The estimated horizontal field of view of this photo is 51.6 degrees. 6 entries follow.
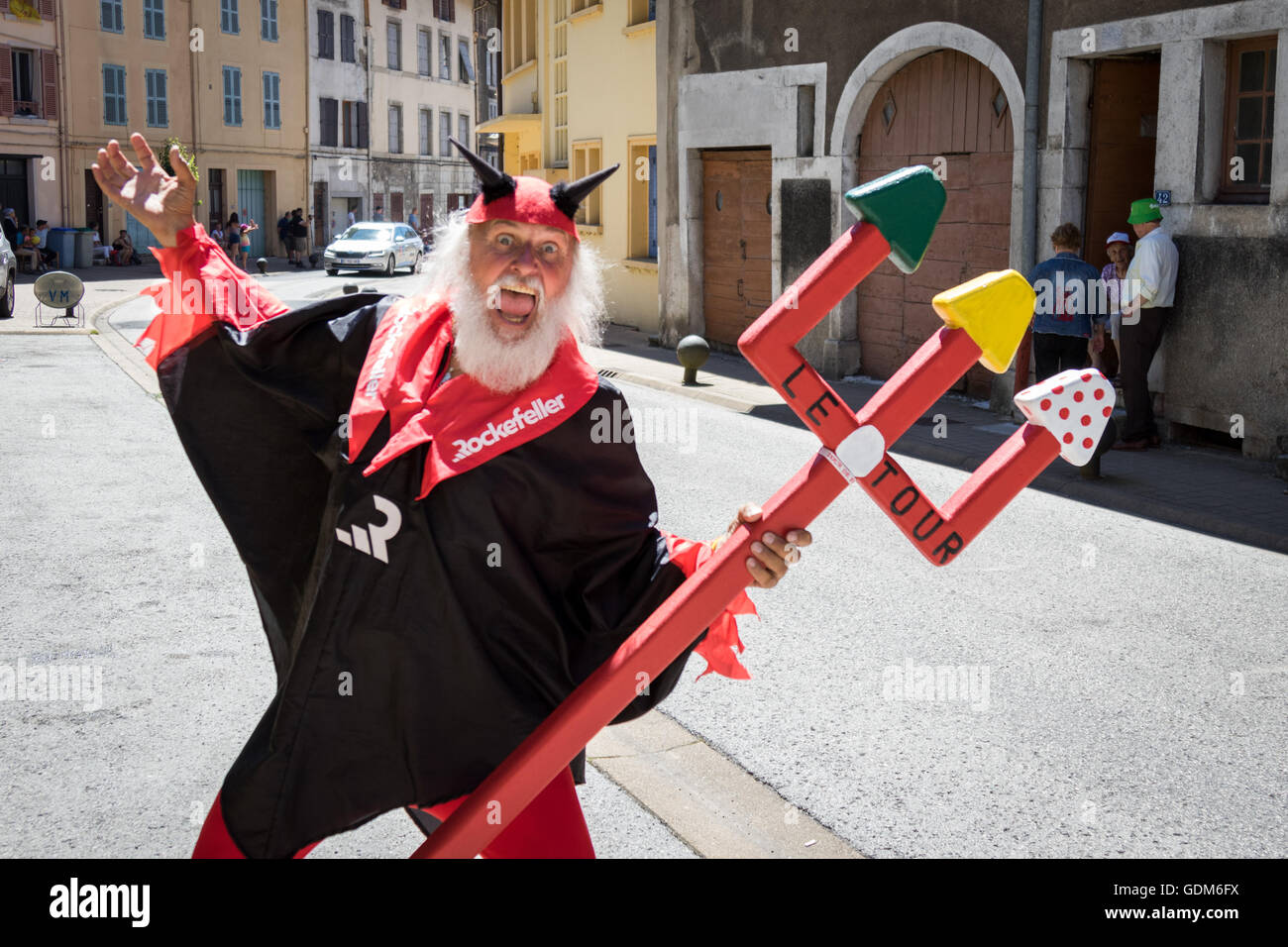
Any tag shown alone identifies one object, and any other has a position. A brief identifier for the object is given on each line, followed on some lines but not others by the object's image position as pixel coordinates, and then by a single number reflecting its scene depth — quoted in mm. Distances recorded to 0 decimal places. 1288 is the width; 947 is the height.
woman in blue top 11000
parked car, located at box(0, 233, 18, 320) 21594
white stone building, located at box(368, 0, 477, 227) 53562
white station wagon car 37594
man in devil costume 2863
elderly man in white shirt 10984
